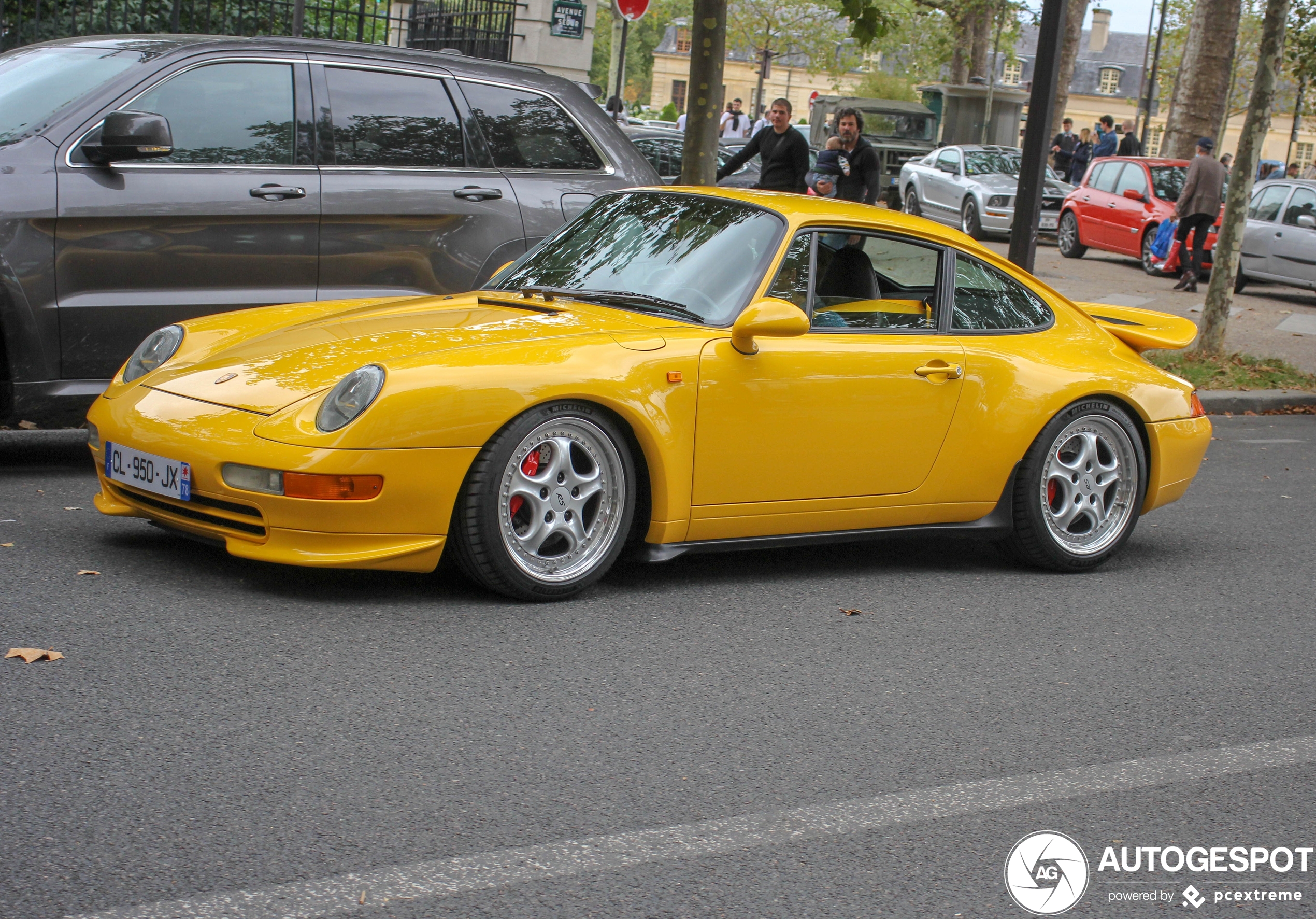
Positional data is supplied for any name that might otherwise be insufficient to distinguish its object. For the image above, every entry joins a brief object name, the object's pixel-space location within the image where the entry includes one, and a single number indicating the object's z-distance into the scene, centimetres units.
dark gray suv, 597
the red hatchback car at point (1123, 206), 2077
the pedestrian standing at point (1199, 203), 1766
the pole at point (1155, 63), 4947
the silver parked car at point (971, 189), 2419
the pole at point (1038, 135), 1052
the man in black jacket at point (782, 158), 1213
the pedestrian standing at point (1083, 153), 3225
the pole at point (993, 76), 3628
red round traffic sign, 1546
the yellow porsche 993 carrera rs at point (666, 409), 443
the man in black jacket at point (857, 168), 1241
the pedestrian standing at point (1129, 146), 2852
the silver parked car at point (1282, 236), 1817
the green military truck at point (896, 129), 3256
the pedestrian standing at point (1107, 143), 2912
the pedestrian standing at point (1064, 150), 3284
